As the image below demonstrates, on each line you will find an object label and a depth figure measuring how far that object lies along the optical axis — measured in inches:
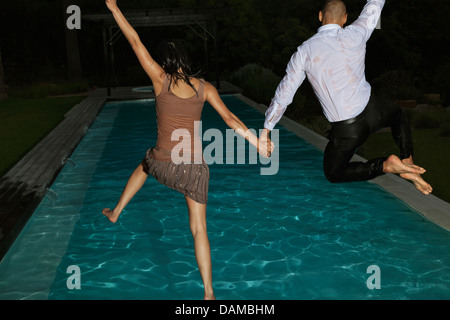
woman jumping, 145.3
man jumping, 166.6
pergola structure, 812.6
